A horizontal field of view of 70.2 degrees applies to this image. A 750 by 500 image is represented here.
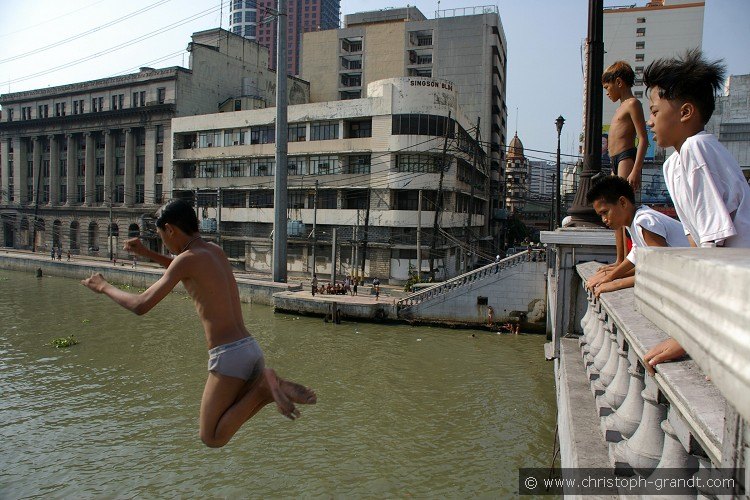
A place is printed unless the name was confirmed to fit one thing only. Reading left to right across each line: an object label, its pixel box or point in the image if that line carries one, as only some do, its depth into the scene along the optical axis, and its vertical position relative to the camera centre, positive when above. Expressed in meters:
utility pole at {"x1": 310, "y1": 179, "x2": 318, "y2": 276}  31.86 +0.65
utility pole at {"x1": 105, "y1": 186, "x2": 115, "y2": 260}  45.62 -0.77
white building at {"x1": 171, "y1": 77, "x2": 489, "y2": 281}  32.31 +3.38
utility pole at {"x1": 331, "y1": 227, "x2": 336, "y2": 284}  27.84 -1.61
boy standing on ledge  5.25 +1.13
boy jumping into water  3.50 -0.69
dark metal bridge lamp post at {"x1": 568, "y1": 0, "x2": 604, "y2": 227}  7.98 +1.84
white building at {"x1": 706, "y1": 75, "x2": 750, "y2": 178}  37.81 +8.74
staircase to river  22.62 -2.72
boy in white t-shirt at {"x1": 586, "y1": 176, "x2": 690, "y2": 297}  3.88 +0.15
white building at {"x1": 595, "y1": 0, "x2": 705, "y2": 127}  50.03 +19.74
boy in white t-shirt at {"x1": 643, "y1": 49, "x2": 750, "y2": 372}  2.36 +0.34
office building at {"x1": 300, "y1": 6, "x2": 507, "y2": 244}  46.91 +16.03
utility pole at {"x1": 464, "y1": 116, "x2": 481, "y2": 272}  37.41 +1.81
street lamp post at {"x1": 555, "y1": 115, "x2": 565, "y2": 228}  21.75 +4.40
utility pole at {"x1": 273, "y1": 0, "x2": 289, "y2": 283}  27.14 +4.55
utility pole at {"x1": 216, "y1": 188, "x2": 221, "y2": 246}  37.32 +0.66
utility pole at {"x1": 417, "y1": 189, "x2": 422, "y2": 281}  29.98 -0.41
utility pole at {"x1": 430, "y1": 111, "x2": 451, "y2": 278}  29.03 +0.96
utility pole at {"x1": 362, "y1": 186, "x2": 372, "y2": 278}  31.46 -0.58
